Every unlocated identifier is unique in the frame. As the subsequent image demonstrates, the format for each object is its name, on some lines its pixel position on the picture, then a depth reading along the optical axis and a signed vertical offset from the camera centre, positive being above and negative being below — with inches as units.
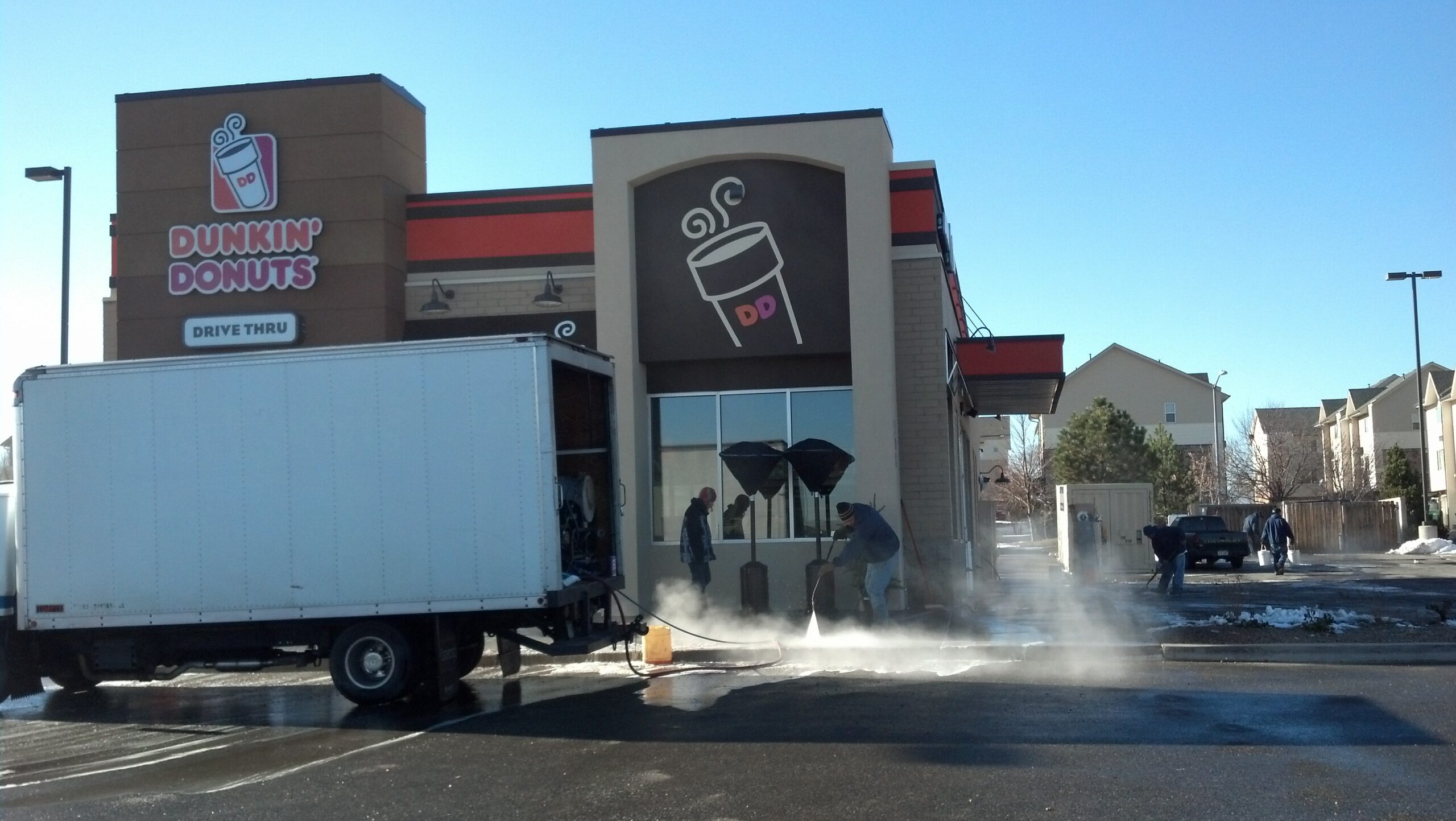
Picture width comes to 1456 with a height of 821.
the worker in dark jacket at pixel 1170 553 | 837.8 -45.5
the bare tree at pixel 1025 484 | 2689.5 +9.1
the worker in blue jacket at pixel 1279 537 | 1207.6 -53.7
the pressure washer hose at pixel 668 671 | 503.4 -70.7
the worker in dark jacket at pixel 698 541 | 671.8 -22.9
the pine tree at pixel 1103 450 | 2165.4 +62.3
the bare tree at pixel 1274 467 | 2365.9 +27.2
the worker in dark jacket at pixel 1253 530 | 1427.2 -60.0
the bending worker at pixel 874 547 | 585.6 -25.0
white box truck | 440.1 -1.3
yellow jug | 538.3 -62.4
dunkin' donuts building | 720.3 +133.9
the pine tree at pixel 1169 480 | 2290.8 +7.2
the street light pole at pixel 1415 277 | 1535.4 +242.9
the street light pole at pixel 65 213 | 718.5 +173.7
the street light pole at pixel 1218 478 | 2232.8 +8.6
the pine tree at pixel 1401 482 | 2186.3 -8.6
